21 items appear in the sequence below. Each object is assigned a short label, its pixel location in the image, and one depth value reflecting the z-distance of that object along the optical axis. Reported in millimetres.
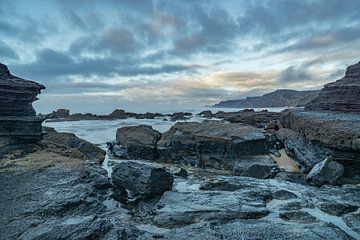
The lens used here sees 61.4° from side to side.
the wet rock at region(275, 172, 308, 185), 11422
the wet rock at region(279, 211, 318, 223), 7313
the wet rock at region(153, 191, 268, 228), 7211
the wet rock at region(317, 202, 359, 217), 7973
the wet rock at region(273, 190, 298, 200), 9023
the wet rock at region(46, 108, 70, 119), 59794
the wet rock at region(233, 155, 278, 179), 12312
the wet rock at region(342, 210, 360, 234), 7014
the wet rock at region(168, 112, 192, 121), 57306
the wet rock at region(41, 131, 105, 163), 14211
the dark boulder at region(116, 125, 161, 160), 17688
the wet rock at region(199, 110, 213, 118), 58769
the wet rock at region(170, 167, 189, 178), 11970
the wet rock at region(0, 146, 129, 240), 6457
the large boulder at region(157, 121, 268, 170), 15352
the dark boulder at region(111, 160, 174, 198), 8695
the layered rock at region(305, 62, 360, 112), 18812
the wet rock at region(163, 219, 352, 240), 6398
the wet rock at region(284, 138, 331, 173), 13662
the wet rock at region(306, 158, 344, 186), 11133
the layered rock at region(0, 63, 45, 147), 13398
